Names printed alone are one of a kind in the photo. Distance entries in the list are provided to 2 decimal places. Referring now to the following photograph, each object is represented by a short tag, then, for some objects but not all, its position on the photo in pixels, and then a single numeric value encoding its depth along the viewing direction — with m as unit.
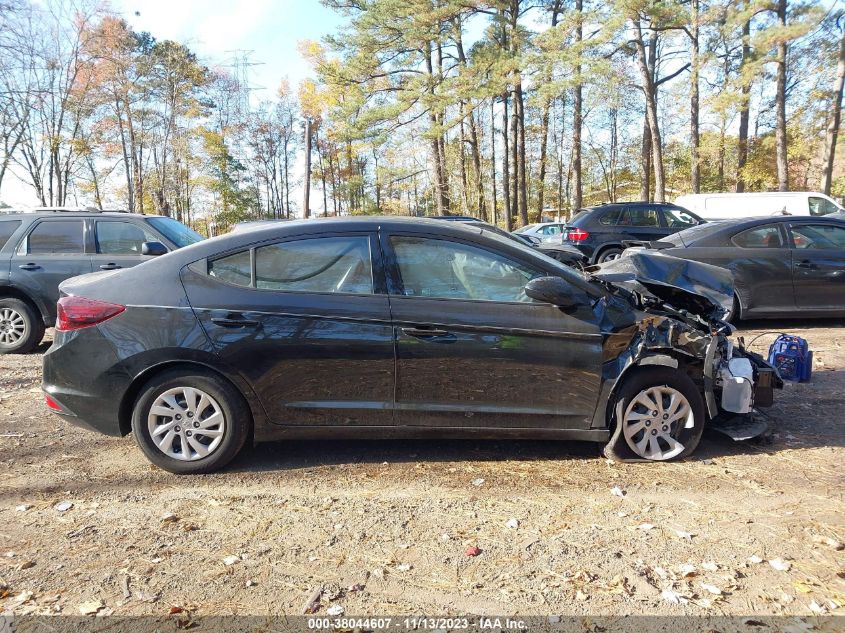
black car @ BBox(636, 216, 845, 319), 7.07
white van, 16.03
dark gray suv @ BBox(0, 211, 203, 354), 6.76
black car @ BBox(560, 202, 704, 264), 11.86
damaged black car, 3.34
